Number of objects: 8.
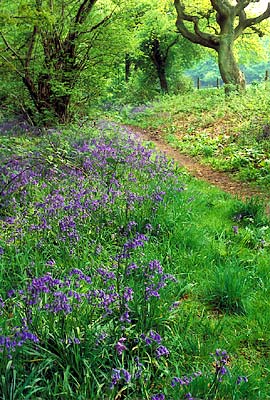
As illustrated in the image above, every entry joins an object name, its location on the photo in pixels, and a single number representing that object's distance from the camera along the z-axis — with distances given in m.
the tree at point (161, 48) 27.75
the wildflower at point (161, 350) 2.31
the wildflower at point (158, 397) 2.03
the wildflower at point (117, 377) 2.03
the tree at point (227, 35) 19.47
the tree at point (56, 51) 9.41
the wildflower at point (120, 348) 2.24
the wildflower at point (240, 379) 2.18
